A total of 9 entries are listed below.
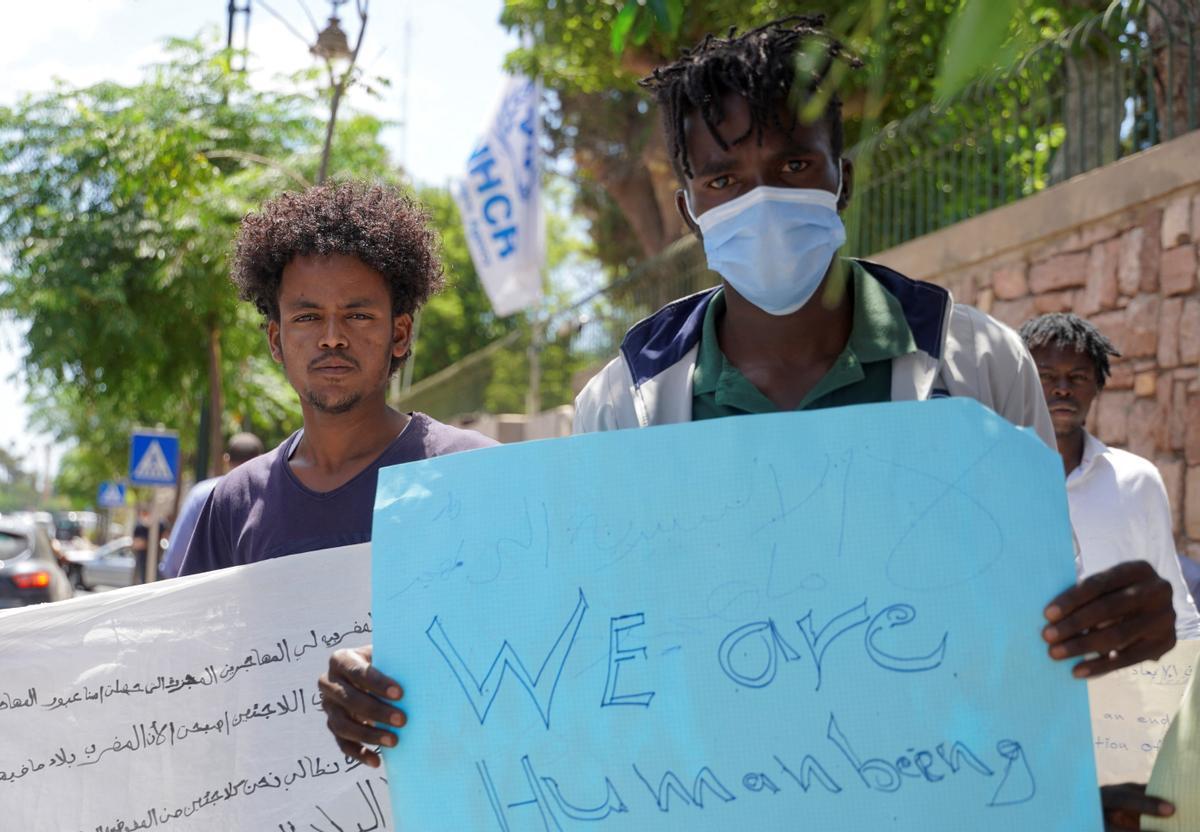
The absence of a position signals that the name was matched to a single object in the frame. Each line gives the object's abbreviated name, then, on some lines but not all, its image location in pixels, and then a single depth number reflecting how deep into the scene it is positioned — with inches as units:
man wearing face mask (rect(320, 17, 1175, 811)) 71.9
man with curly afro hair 95.2
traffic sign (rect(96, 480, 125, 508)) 1400.1
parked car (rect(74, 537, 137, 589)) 1073.0
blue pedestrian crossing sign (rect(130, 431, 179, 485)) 606.2
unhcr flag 423.8
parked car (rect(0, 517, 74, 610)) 335.3
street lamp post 296.8
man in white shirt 123.3
